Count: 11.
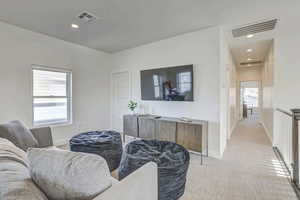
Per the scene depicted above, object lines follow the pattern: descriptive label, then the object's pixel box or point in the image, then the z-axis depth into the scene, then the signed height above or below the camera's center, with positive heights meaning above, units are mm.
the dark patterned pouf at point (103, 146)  2451 -708
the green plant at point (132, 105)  4516 -163
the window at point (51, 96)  3805 +67
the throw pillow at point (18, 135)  2098 -470
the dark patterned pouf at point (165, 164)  1710 -699
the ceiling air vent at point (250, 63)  7028 +1545
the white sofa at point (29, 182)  776 -446
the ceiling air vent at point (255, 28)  3208 +1470
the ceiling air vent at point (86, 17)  2896 +1480
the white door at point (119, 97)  5074 +64
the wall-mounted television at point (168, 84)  3633 +370
